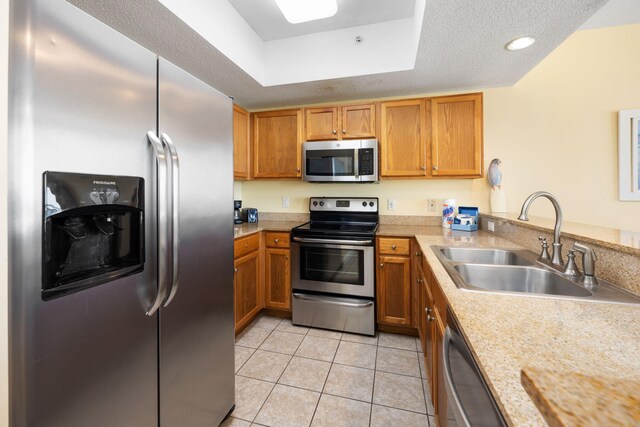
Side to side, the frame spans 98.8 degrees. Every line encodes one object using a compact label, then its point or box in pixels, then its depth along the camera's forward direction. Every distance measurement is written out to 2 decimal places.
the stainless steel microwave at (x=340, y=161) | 2.57
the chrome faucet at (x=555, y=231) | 1.27
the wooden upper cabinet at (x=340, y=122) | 2.64
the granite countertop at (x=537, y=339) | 0.51
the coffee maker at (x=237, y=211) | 3.07
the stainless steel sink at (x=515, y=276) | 0.97
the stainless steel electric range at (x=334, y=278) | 2.32
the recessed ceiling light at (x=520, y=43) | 1.75
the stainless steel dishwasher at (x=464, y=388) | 0.59
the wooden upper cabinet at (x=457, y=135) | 2.42
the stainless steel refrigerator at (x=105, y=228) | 0.66
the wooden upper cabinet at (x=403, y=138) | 2.54
